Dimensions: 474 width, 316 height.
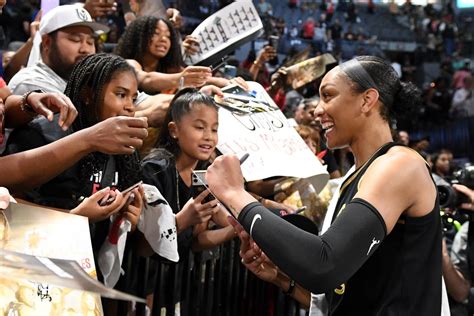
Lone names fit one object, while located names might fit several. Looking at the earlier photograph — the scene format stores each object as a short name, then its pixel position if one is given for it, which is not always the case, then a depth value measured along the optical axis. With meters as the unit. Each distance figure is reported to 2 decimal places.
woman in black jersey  1.95
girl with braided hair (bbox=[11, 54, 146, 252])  2.50
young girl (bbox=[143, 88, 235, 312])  3.05
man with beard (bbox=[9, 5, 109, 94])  3.27
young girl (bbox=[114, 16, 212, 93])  3.93
